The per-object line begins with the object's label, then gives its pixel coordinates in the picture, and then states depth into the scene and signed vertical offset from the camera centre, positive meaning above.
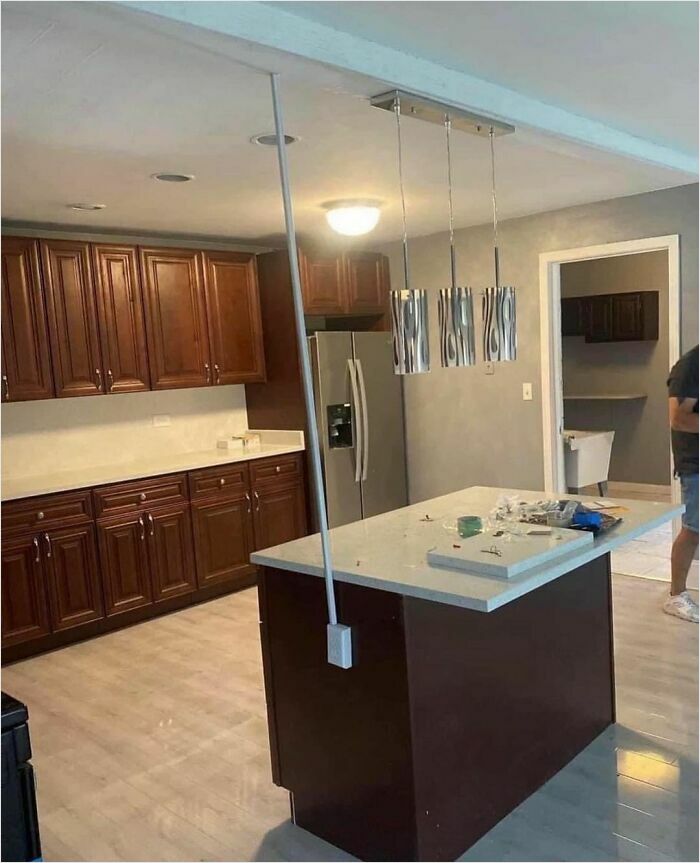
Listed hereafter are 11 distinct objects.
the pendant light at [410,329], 2.16 +0.06
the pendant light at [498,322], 2.36 +0.06
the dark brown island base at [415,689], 2.05 -1.02
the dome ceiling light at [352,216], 4.05 +0.73
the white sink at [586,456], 5.77 -0.93
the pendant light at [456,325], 2.24 +0.06
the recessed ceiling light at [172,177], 3.30 +0.82
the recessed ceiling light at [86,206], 3.83 +0.82
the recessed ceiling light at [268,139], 2.79 +0.82
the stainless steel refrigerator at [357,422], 4.90 -0.48
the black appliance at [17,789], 1.33 -0.75
